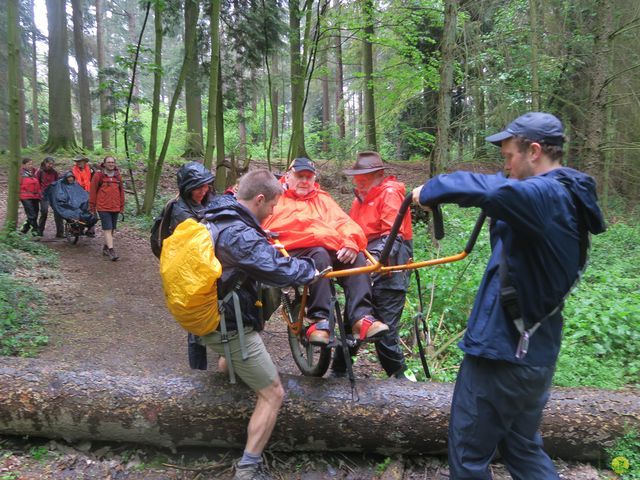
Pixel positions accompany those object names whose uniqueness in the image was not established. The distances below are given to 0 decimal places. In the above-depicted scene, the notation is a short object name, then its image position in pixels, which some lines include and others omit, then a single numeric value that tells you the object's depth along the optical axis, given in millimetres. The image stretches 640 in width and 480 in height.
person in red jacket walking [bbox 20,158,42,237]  9781
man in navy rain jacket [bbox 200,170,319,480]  2756
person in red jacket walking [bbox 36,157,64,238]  9906
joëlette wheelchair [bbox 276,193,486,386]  2396
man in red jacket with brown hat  3900
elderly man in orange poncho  3344
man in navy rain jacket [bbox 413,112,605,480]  1789
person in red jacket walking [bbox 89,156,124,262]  8734
